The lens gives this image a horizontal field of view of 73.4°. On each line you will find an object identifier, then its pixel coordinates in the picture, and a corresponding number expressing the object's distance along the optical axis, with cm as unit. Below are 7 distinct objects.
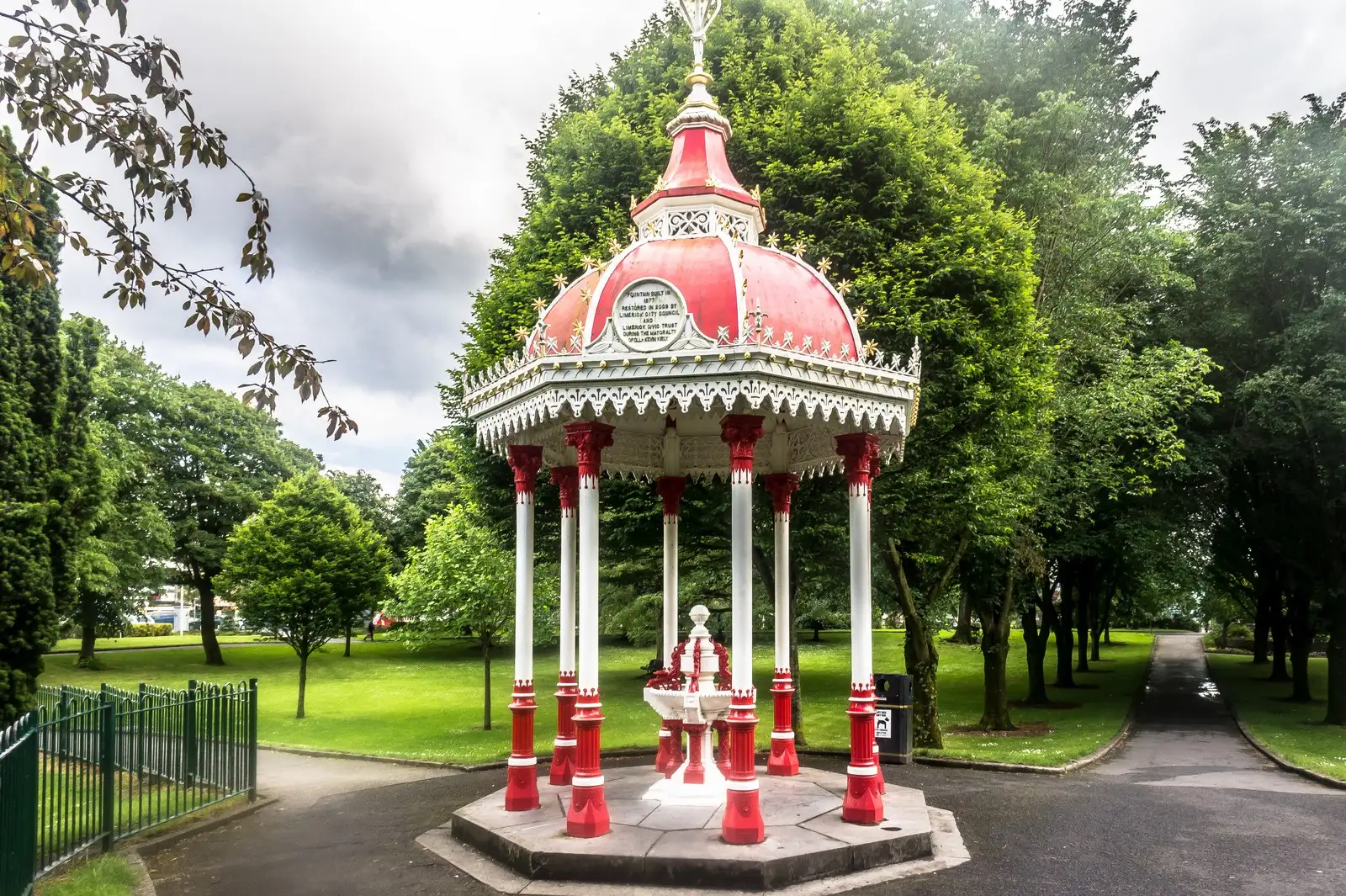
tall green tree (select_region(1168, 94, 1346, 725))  2252
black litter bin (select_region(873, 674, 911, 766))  1490
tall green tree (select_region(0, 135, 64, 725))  1359
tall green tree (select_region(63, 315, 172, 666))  3306
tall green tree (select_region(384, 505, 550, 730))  2481
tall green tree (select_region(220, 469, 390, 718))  2809
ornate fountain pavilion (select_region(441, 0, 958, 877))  916
